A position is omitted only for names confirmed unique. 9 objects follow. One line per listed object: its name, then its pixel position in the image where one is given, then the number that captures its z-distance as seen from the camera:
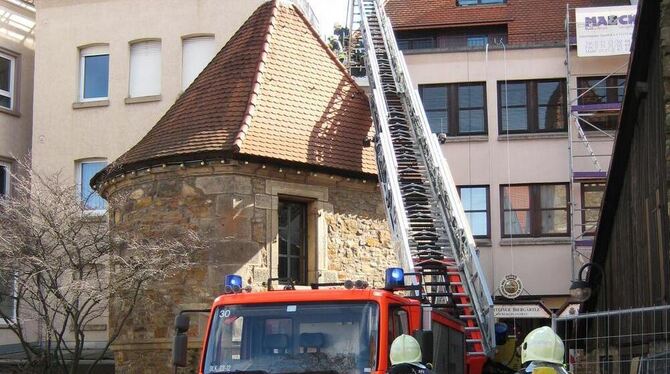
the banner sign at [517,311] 22.83
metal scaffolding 25.11
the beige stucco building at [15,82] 26.48
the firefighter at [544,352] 5.95
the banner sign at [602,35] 25.22
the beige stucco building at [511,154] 25.62
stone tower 17.31
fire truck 8.83
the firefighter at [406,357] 7.21
